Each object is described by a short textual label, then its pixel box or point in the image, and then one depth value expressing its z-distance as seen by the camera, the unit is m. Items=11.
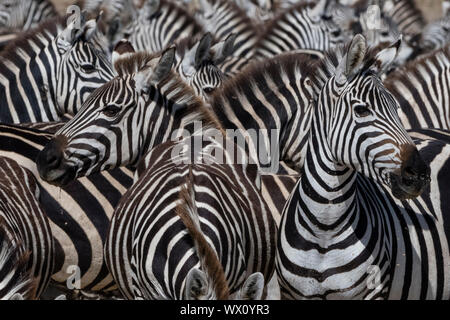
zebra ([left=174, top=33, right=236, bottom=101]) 15.83
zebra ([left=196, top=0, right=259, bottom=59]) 24.73
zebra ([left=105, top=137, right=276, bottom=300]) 8.48
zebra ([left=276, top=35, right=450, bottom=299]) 9.77
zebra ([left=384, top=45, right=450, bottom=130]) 15.55
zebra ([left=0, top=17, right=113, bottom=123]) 14.97
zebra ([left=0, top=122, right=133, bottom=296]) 11.74
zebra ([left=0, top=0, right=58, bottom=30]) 24.53
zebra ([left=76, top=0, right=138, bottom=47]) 21.77
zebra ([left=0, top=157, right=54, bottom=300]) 9.59
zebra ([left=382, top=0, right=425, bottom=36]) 33.62
